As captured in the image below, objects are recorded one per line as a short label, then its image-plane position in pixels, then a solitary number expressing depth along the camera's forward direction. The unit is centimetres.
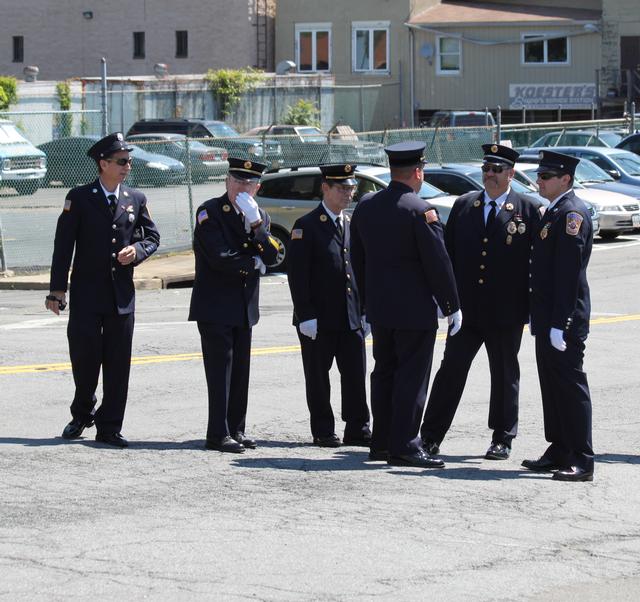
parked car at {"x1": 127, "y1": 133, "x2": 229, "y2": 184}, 2923
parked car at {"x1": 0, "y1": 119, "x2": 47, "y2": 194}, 2958
